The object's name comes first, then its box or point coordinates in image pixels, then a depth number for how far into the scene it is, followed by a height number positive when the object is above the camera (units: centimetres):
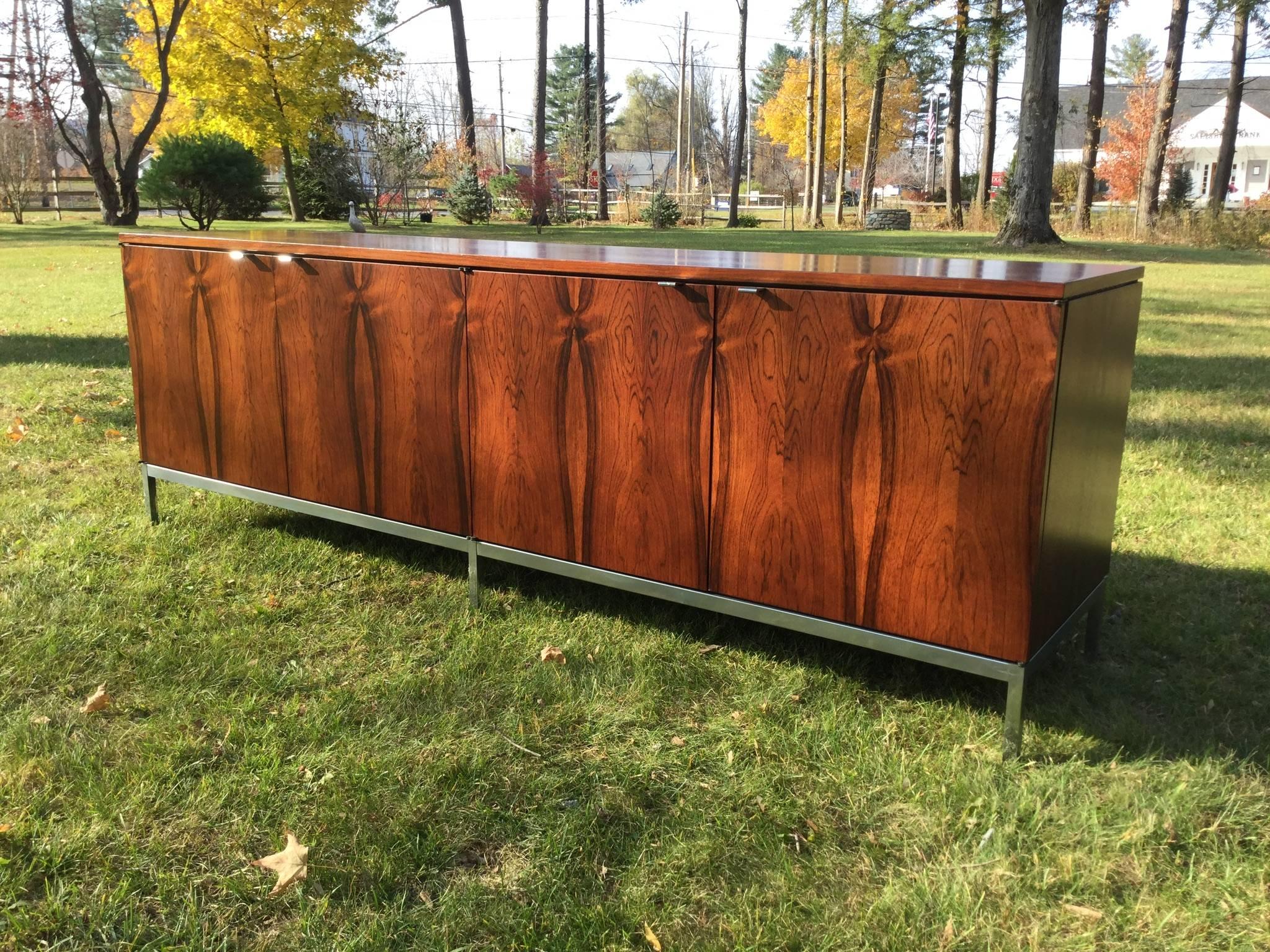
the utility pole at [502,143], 5234 +425
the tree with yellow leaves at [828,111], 4719 +533
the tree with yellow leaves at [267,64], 2273 +356
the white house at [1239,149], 5841 +428
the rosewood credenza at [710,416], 229 -51
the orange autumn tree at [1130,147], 3812 +293
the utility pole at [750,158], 7088 +466
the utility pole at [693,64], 5634 +895
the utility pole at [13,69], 2185 +325
